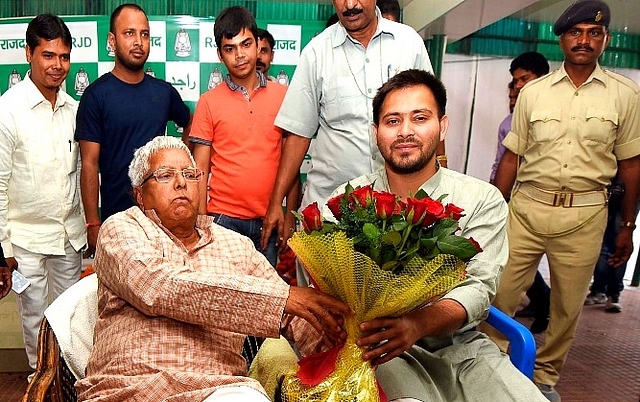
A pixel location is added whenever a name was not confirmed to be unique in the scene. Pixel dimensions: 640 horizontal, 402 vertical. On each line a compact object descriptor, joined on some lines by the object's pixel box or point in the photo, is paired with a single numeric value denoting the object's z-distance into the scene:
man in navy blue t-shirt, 2.81
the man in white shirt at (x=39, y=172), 2.81
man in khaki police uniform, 2.87
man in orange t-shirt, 2.82
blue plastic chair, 1.70
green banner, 4.19
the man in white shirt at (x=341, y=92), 2.56
